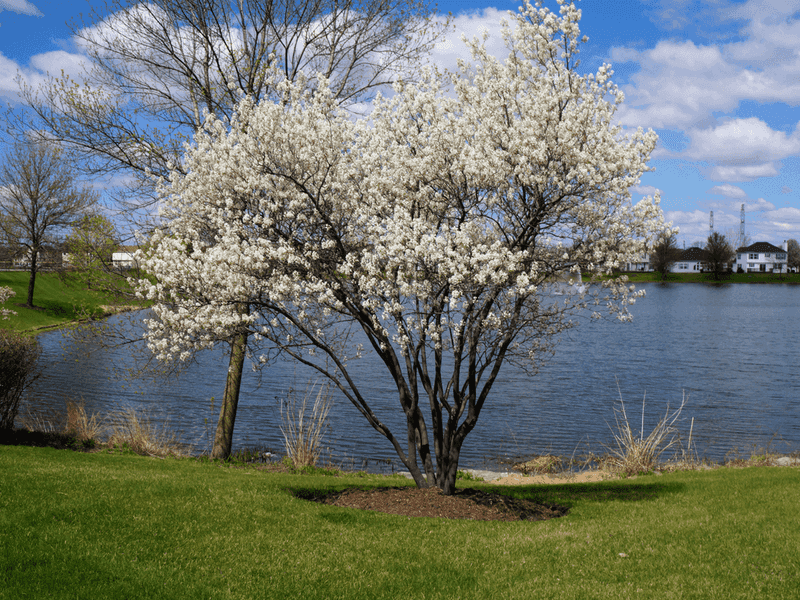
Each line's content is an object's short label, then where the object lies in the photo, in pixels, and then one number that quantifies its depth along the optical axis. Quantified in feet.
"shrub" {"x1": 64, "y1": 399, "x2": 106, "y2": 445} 57.62
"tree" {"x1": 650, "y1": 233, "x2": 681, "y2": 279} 448.24
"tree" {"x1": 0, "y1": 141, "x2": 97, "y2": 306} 156.46
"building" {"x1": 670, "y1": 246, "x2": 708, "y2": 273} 568.82
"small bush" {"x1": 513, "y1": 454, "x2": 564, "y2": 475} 59.00
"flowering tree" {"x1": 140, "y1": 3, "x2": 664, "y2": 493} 30.76
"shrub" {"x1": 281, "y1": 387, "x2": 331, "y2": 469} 54.08
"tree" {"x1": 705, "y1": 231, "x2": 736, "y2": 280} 476.13
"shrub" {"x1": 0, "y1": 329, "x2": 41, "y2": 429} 54.95
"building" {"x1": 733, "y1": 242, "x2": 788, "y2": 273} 560.20
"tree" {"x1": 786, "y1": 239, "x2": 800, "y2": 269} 561.02
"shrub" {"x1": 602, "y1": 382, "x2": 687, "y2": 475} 54.75
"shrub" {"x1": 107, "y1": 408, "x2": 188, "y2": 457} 55.77
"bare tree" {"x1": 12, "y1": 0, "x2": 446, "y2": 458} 57.06
